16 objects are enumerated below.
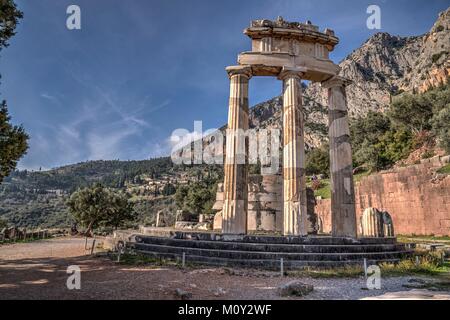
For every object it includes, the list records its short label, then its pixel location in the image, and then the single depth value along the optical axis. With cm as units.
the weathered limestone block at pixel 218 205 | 2327
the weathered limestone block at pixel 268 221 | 2202
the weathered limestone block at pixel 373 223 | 1903
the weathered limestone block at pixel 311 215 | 2217
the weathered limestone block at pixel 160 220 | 3119
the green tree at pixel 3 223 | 3872
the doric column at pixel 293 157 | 1445
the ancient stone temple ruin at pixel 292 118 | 1477
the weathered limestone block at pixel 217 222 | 2366
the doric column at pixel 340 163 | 1547
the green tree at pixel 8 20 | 1095
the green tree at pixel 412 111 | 5272
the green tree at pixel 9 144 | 1098
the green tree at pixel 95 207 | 4281
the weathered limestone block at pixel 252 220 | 2230
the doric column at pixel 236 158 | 1453
